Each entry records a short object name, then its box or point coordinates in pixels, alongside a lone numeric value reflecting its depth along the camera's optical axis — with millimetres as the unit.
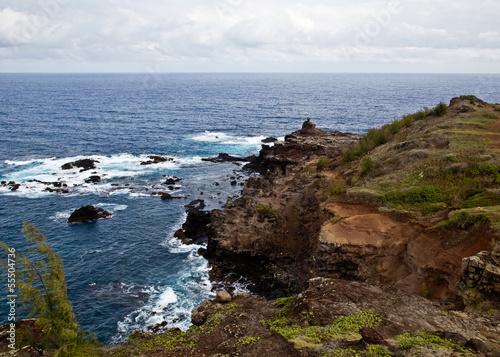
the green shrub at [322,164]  46031
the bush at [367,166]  34406
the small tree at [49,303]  18141
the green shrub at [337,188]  32438
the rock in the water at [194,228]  42750
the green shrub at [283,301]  20272
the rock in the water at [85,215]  46375
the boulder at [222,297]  22219
